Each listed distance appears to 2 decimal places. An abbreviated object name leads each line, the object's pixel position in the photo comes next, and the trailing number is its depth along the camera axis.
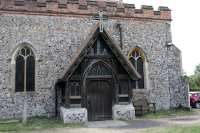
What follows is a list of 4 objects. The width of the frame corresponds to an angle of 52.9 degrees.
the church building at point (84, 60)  10.41
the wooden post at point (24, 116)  9.48
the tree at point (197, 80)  38.13
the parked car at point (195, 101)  16.67
